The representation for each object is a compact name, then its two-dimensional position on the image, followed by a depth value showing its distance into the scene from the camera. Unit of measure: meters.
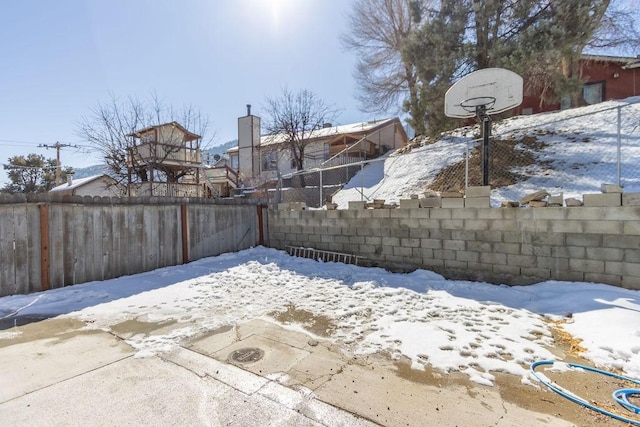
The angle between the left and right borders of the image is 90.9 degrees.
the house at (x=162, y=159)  14.01
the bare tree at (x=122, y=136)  12.95
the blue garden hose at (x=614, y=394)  2.08
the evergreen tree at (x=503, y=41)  7.77
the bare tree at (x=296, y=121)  18.19
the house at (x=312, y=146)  19.64
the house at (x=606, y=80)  13.38
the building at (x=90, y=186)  19.12
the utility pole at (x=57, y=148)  24.42
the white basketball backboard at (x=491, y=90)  5.69
